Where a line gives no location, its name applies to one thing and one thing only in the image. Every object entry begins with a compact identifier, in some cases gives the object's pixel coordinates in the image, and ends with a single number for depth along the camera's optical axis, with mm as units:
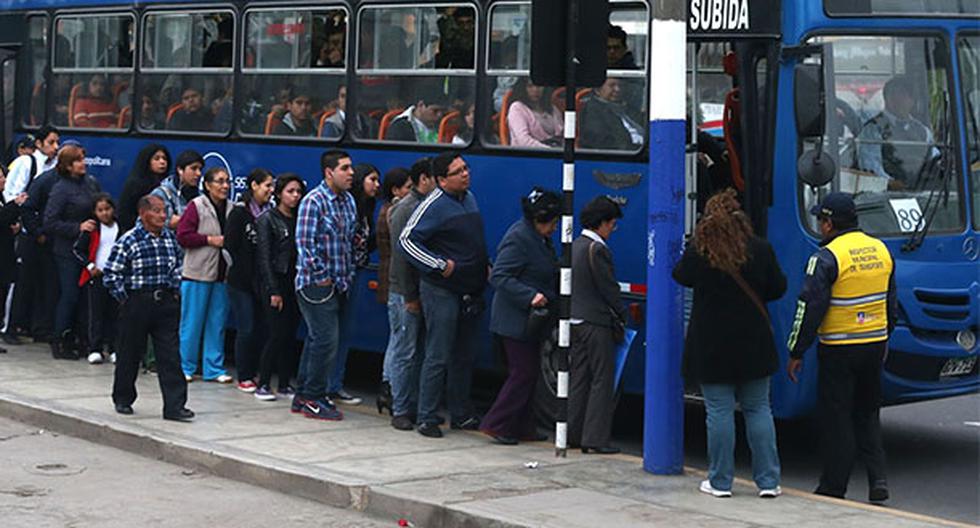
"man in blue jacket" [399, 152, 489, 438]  11562
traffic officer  10031
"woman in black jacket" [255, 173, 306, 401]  12992
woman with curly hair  9594
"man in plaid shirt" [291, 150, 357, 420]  12227
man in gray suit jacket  11148
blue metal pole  10156
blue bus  10961
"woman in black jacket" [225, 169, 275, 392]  13398
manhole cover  10594
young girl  14406
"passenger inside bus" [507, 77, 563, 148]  12195
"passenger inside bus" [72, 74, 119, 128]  16312
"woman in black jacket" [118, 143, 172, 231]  14445
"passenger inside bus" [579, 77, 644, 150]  11609
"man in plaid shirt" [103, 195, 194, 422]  11898
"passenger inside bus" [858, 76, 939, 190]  11062
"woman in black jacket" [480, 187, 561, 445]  11336
